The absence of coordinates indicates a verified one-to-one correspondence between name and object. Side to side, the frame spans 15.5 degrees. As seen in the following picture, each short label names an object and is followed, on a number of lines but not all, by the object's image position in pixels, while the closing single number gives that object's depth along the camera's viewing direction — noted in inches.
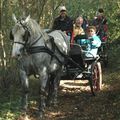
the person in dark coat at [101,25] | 570.6
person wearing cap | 448.5
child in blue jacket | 447.2
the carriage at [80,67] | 427.8
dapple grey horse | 342.0
